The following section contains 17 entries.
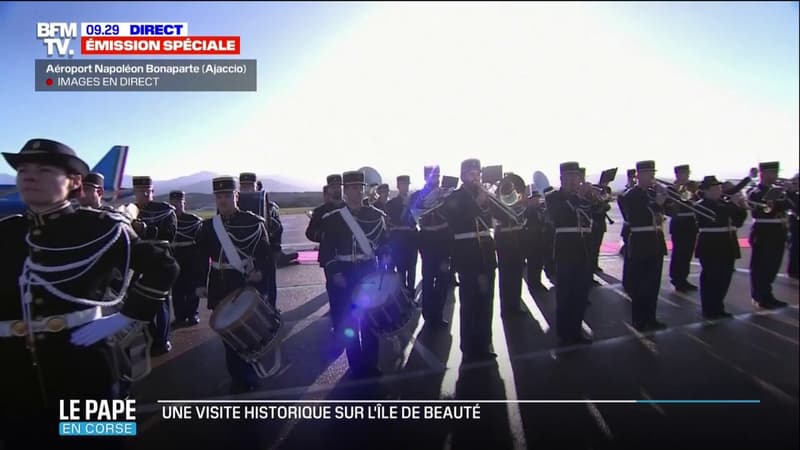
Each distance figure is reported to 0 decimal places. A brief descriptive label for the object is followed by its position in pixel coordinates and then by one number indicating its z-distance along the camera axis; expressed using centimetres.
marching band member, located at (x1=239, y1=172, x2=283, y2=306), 499
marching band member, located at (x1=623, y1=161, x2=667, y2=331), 467
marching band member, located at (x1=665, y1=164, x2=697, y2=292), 612
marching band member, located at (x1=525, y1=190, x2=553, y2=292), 663
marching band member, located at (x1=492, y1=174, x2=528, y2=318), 576
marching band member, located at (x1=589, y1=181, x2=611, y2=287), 548
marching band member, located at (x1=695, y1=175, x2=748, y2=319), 488
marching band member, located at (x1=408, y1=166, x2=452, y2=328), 509
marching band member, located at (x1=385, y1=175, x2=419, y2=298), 618
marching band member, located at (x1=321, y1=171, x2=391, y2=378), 363
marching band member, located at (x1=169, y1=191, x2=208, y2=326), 521
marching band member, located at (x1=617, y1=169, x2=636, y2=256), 543
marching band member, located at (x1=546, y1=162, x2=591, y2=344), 440
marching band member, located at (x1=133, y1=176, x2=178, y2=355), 427
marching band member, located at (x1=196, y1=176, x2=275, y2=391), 339
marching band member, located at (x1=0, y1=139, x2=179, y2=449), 181
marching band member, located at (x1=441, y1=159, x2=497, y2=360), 409
